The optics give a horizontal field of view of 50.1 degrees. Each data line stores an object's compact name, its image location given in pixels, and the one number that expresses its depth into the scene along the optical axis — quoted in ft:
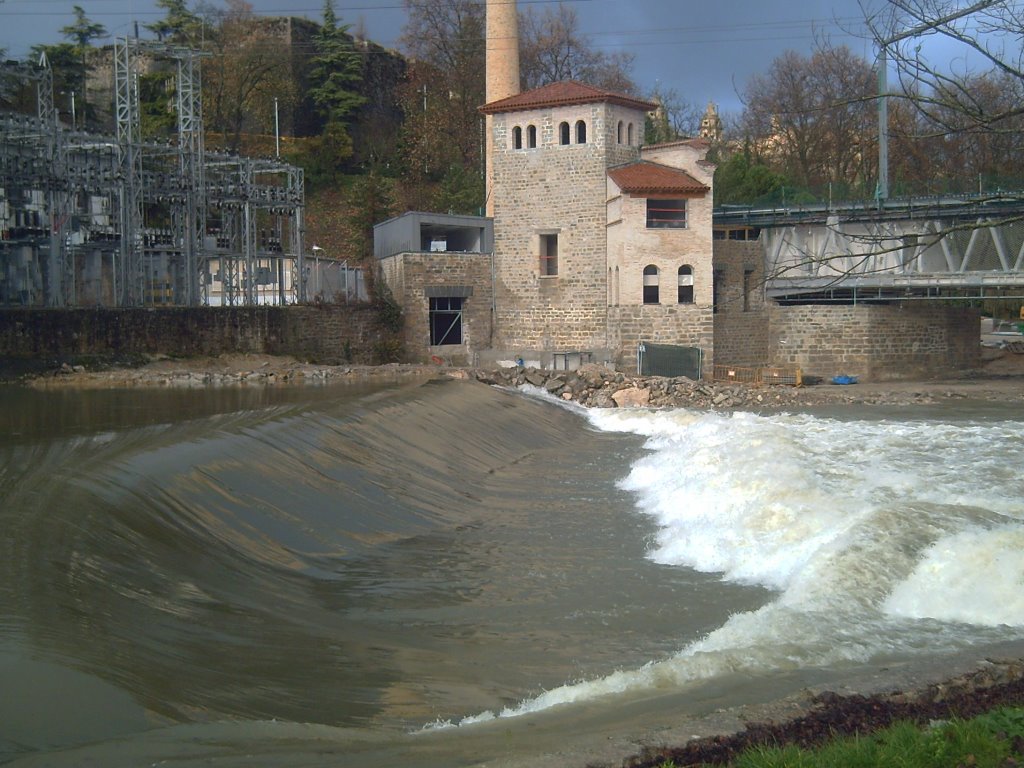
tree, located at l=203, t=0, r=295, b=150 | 204.74
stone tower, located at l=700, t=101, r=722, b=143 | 235.81
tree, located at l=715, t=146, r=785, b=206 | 171.22
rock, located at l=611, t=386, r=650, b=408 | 118.73
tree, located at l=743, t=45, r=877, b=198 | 172.55
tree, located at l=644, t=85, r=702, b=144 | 219.20
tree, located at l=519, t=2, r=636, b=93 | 208.74
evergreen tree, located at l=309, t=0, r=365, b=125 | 205.87
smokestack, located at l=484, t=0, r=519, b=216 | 168.55
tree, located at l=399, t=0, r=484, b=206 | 197.47
